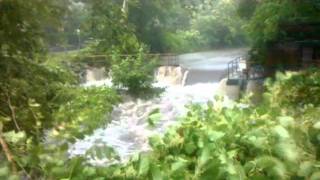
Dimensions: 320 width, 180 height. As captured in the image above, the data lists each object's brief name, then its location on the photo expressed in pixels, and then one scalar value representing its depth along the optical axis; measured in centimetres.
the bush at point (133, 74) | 1788
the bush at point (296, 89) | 247
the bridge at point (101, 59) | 1934
